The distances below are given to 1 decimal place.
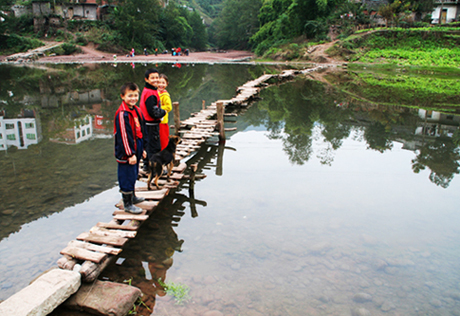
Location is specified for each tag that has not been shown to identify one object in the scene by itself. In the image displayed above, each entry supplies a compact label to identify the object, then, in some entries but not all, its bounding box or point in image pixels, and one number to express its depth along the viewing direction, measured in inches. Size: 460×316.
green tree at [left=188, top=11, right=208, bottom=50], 3038.9
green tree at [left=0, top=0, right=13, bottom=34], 1771.7
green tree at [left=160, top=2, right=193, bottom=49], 2578.7
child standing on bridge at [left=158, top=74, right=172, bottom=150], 239.1
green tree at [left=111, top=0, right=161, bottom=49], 2140.7
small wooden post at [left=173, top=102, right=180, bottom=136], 385.4
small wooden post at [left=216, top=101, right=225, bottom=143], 397.4
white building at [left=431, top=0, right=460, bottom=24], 1690.5
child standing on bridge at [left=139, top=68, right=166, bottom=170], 213.0
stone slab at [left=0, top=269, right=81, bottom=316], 120.8
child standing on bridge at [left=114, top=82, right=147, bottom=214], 175.5
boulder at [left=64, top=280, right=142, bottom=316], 135.0
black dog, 231.9
